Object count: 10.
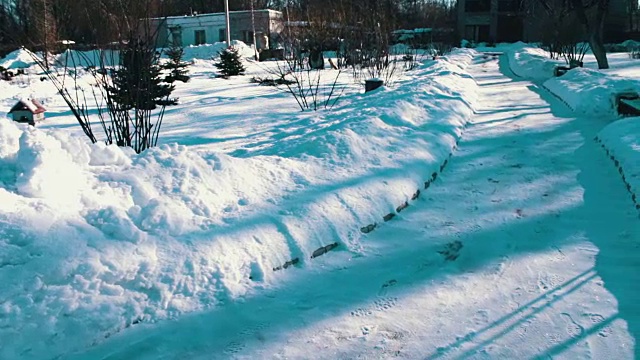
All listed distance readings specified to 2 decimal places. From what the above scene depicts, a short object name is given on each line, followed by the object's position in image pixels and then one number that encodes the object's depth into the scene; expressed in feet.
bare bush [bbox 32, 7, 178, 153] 20.62
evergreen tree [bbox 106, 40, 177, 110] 20.75
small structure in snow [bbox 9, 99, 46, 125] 32.35
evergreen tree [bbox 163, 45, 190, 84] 60.05
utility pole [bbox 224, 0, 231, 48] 115.86
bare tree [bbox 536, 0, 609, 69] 57.11
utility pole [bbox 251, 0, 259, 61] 112.32
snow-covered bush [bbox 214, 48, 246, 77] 70.28
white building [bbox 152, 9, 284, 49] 142.72
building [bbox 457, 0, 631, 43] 176.45
